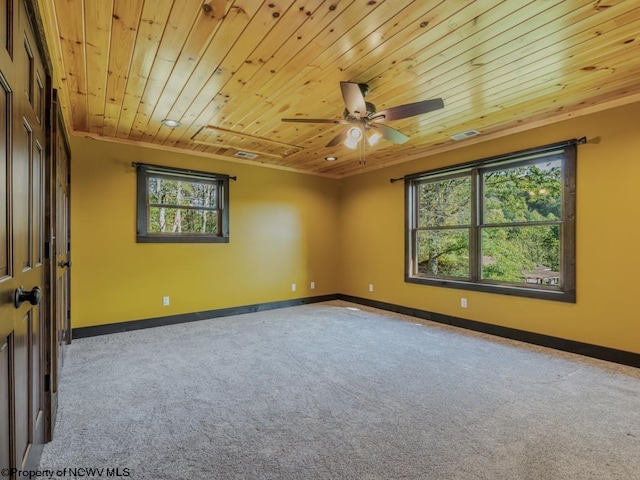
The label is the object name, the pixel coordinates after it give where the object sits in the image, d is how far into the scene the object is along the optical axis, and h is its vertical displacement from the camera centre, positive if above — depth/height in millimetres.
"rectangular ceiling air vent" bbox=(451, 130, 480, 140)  4004 +1283
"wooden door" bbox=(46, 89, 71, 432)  1839 -68
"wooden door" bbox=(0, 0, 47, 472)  1049 -3
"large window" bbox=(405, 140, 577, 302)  3542 +168
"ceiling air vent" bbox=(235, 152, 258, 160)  4836 +1245
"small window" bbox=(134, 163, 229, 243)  4301 +455
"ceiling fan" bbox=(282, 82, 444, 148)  2438 +1004
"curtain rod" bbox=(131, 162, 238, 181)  4219 +934
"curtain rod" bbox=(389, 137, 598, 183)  3305 +982
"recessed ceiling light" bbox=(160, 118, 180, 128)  3550 +1265
